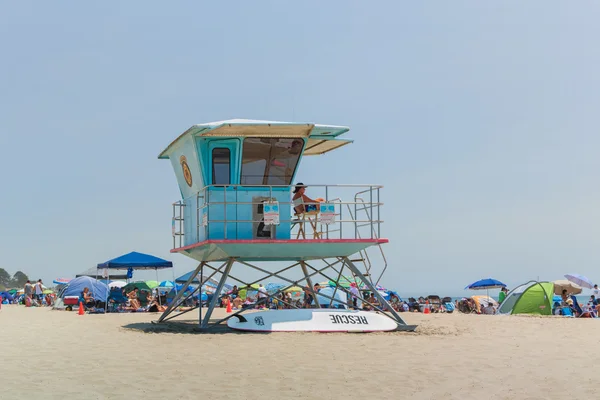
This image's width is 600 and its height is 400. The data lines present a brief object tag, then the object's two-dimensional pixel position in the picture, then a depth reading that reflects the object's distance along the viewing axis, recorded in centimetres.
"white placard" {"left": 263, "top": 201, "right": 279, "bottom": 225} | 1652
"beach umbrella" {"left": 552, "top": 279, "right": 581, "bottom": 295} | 3550
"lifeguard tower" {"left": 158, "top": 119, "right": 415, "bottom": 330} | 1680
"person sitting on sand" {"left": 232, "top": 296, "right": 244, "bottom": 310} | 3397
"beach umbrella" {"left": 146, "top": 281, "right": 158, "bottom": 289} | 4545
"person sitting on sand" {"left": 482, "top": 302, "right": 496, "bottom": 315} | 3219
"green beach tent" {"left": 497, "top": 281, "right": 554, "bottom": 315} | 2800
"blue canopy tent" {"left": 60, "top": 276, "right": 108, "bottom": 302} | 3422
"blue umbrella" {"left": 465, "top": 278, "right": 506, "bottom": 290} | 4113
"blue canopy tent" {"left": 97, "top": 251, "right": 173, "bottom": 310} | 3338
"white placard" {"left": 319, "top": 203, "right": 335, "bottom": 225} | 1684
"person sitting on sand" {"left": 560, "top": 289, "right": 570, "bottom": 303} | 3002
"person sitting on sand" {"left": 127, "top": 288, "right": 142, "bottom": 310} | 3222
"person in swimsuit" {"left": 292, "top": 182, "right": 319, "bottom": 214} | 1702
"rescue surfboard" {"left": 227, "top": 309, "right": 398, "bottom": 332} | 1678
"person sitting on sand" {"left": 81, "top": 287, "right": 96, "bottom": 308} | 3188
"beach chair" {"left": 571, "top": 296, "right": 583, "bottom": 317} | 2894
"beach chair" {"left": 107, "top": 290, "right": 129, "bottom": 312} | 3272
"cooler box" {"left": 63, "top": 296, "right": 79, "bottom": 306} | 3316
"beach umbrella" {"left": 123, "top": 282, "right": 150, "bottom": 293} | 4156
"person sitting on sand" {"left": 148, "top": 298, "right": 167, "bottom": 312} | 3035
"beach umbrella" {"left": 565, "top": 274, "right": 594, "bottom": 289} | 3392
